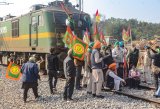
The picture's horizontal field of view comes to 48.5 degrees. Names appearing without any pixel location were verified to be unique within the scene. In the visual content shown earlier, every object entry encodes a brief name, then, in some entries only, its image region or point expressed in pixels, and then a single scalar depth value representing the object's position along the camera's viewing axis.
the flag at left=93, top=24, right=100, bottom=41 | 7.59
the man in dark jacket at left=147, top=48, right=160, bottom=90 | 6.09
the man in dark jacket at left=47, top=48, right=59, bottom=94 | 6.43
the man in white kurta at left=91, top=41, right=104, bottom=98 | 5.74
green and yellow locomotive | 8.60
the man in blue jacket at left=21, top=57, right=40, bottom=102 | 5.70
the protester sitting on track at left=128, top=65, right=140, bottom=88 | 7.06
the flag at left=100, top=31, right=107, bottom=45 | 8.01
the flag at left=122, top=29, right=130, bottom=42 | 8.59
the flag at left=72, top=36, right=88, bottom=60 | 6.16
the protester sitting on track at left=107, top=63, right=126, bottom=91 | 6.57
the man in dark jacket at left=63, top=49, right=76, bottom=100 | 5.63
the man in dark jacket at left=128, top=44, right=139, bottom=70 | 7.39
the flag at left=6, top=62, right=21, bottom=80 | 6.59
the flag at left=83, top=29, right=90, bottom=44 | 7.74
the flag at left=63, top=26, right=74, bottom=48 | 7.41
